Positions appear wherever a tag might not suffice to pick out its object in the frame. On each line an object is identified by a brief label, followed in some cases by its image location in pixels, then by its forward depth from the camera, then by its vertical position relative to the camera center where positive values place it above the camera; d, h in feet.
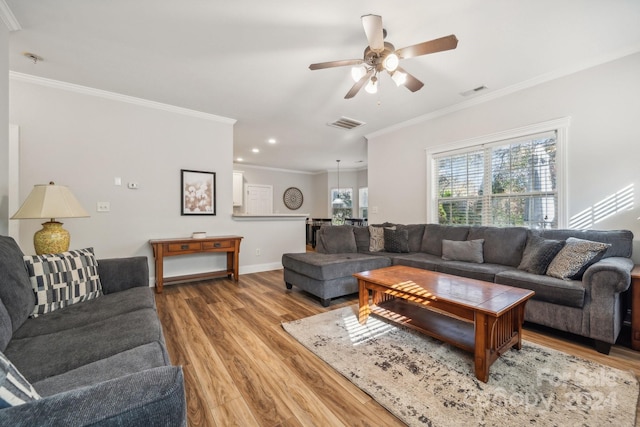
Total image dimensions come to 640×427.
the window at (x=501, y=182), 10.50 +1.35
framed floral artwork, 13.46 +1.10
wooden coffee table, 5.60 -2.30
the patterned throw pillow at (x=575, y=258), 7.47 -1.31
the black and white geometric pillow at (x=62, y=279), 5.48 -1.42
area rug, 4.65 -3.49
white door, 27.96 +1.55
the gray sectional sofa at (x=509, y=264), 6.80 -1.89
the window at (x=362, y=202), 29.66 +1.23
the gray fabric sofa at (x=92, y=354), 2.01 -1.93
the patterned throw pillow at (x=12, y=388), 1.93 -1.33
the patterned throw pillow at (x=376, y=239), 13.37 -1.30
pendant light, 28.54 +1.35
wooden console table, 11.81 -1.70
